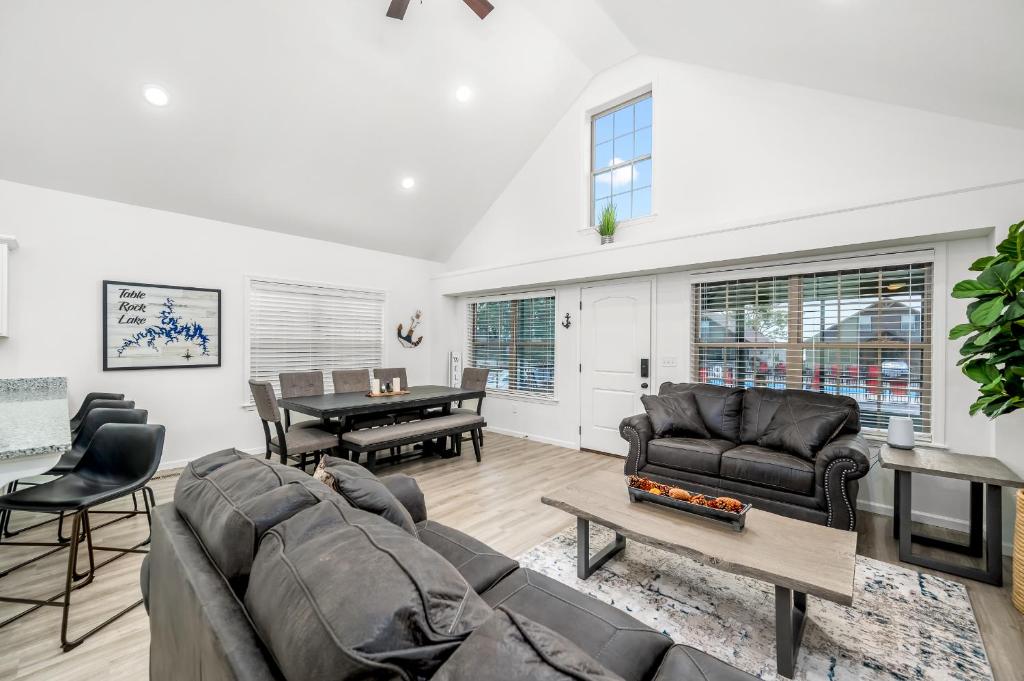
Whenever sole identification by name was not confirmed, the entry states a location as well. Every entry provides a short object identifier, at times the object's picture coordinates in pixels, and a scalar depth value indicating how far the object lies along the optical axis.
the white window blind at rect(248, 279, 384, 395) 5.05
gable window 4.86
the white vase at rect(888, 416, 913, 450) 2.91
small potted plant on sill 4.82
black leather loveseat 2.78
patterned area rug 1.79
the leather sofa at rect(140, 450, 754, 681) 0.66
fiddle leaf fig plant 2.25
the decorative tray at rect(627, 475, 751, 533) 2.09
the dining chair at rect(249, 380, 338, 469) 3.79
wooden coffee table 1.70
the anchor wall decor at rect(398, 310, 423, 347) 6.45
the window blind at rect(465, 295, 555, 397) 5.73
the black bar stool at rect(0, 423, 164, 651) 2.06
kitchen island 1.78
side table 2.36
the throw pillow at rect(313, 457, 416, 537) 1.37
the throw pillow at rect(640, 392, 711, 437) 3.71
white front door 4.77
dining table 3.90
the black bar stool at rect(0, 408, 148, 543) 2.87
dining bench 3.84
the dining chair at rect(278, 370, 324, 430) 4.66
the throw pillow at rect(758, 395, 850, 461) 3.07
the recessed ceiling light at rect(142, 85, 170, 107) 3.37
